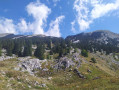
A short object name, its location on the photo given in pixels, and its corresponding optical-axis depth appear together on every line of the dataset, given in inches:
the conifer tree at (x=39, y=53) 2917.3
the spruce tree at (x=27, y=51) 3226.1
